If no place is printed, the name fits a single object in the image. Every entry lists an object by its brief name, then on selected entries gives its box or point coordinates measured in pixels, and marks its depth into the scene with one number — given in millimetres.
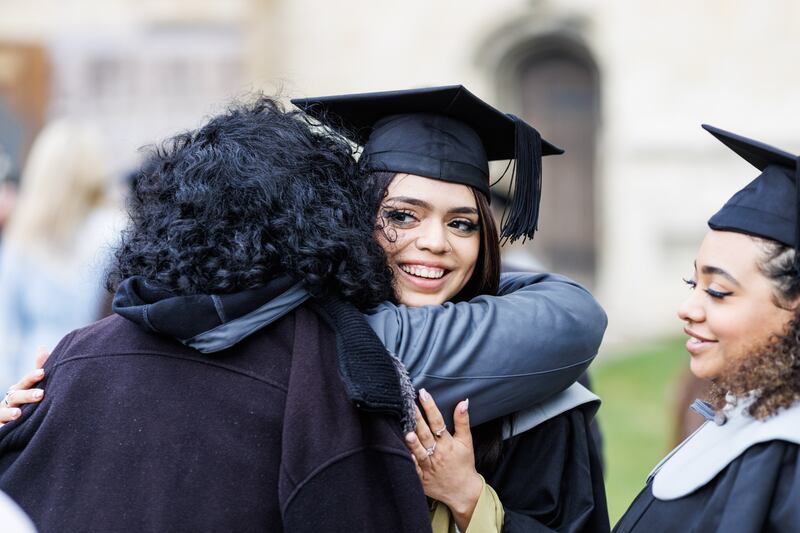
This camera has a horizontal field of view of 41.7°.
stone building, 11602
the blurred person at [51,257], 5242
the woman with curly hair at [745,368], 2115
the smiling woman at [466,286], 2451
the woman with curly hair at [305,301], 2135
